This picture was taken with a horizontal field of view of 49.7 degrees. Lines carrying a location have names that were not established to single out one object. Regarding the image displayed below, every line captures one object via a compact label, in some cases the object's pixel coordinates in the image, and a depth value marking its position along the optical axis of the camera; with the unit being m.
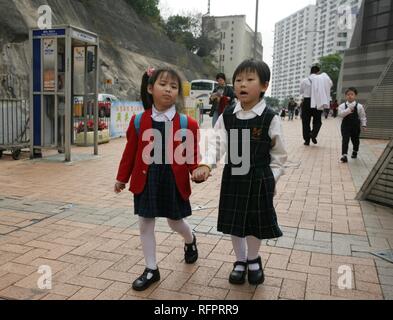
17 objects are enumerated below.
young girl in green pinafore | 2.75
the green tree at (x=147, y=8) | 40.72
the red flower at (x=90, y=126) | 10.86
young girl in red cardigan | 2.85
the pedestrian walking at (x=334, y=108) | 36.91
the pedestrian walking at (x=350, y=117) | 8.27
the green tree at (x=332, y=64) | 68.06
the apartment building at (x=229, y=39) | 63.16
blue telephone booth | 7.79
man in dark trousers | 10.45
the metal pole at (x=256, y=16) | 19.06
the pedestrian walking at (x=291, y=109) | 29.05
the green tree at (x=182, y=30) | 53.58
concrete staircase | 12.80
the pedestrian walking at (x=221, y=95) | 10.06
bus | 30.45
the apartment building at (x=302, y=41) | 76.81
